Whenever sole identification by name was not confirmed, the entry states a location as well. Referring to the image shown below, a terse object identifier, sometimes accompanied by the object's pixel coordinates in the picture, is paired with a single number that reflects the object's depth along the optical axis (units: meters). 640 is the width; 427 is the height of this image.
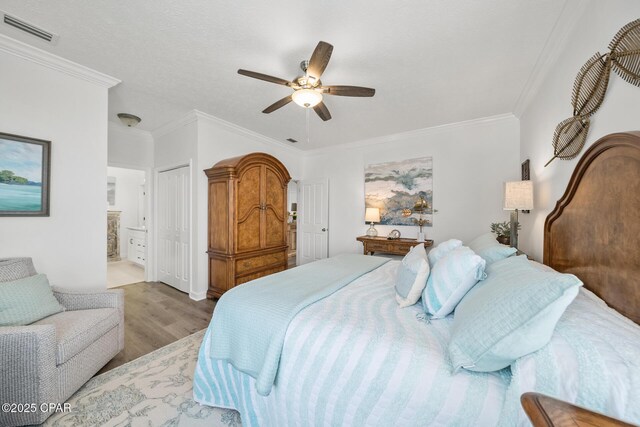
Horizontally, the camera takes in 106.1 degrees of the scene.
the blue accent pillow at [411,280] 1.48
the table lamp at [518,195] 2.17
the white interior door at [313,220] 4.98
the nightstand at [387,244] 3.74
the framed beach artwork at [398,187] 3.96
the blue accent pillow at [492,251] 1.54
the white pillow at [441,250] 1.75
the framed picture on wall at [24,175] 1.96
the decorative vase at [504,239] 2.91
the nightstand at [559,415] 0.47
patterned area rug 1.48
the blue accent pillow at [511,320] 0.82
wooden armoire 3.23
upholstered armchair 1.38
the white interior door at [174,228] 3.62
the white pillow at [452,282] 1.29
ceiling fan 1.82
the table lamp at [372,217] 4.20
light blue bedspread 1.22
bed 0.78
